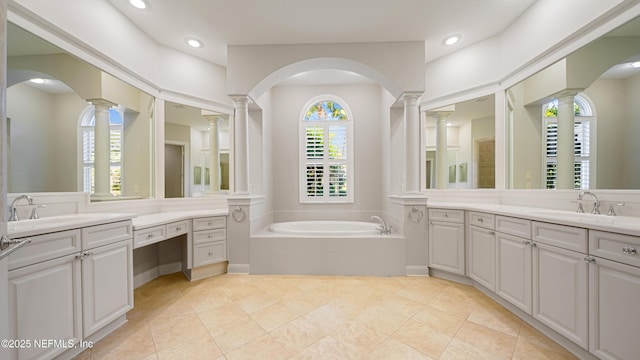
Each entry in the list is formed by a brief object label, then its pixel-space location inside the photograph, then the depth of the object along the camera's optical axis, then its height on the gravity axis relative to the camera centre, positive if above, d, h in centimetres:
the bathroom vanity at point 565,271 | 131 -65
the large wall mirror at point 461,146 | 313 +44
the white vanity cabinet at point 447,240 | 271 -72
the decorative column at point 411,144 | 307 +44
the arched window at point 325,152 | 442 +49
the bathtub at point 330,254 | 296 -93
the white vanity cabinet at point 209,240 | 284 -74
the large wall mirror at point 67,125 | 179 +48
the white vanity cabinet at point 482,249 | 230 -72
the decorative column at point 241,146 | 312 +42
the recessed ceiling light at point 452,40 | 298 +173
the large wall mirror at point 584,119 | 178 +52
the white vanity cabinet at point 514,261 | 190 -70
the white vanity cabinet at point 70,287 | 129 -67
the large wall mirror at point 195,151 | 325 +39
